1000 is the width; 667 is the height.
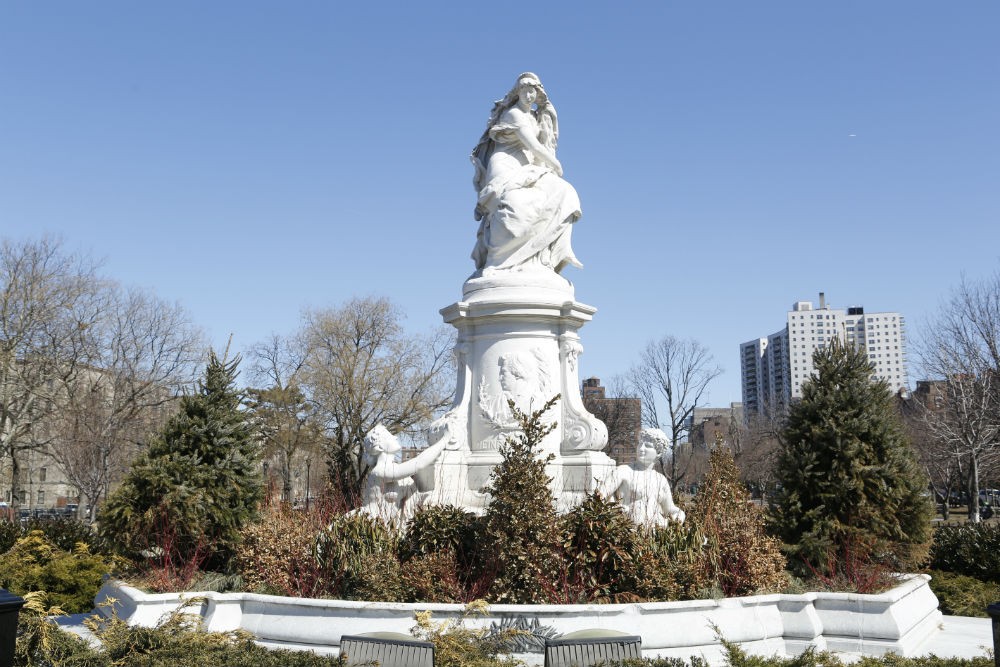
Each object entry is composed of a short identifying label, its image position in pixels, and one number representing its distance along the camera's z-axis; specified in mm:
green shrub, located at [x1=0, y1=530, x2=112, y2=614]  10711
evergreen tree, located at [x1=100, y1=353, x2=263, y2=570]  9727
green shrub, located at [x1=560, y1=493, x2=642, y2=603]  7961
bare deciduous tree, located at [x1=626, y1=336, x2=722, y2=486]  40416
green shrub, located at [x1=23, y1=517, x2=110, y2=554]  12625
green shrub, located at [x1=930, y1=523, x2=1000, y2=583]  12148
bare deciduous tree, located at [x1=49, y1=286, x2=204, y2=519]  26734
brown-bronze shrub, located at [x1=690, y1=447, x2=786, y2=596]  8453
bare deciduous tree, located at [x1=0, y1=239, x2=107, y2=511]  29094
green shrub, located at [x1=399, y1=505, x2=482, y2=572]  8594
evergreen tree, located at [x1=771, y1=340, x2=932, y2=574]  10242
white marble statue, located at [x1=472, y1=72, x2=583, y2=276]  12336
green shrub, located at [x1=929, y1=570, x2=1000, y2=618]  10785
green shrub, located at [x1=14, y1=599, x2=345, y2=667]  6172
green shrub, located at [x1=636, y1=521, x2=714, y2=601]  7844
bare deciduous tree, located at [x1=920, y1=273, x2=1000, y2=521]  27922
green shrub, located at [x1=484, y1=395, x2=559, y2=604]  7648
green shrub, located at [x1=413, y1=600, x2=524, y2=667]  6273
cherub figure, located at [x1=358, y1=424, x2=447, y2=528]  9992
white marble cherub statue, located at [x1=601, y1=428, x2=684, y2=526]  9711
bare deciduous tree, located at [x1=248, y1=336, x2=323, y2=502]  34844
